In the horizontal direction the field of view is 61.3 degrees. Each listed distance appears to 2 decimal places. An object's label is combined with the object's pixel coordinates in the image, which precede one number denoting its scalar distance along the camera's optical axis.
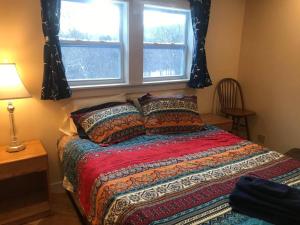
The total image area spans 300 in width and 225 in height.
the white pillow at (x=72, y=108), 2.41
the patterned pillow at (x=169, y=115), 2.44
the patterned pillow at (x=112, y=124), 2.19
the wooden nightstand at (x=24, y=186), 1.97
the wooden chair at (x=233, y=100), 3.42
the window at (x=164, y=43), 2.87
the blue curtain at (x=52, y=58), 2.18
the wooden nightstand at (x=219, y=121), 2.95
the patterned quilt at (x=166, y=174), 1.29
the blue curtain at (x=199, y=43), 2.94
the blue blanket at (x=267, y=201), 1.15
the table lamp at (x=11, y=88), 1.95
